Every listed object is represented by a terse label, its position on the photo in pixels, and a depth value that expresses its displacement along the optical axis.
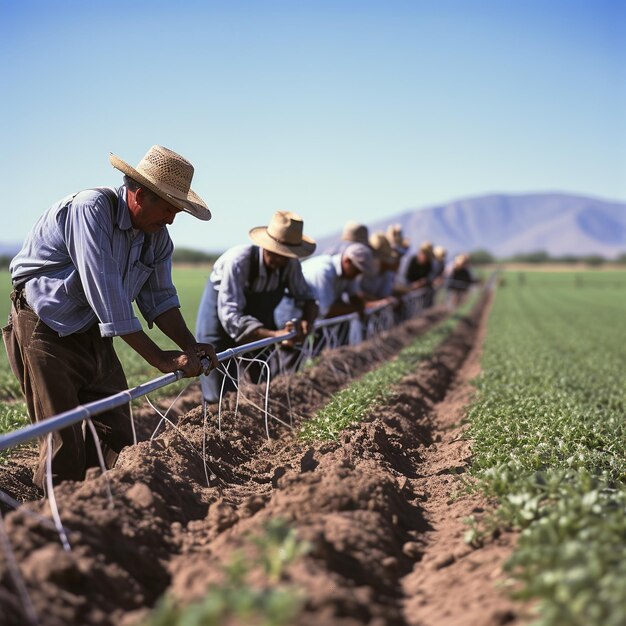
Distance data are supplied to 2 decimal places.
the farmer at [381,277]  13.23
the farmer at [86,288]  4.27
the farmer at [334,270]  10.09
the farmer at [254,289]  7.07
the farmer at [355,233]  12.39
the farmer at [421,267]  21.25
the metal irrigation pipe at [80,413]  3.30
